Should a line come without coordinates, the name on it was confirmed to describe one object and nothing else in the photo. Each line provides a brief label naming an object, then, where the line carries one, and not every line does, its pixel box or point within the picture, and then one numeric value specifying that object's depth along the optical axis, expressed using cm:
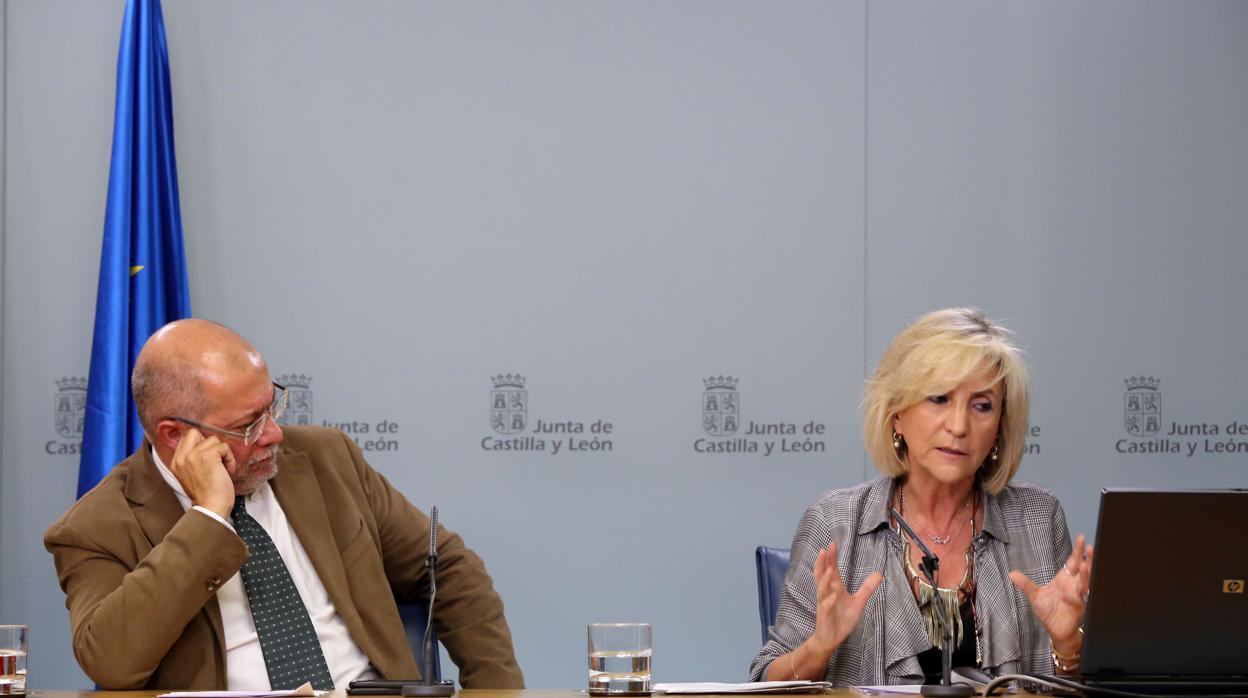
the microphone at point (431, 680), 434
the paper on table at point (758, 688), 434
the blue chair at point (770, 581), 597
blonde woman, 545
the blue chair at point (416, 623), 592
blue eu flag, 772
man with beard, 495
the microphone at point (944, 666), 428
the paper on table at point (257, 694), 421
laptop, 392
